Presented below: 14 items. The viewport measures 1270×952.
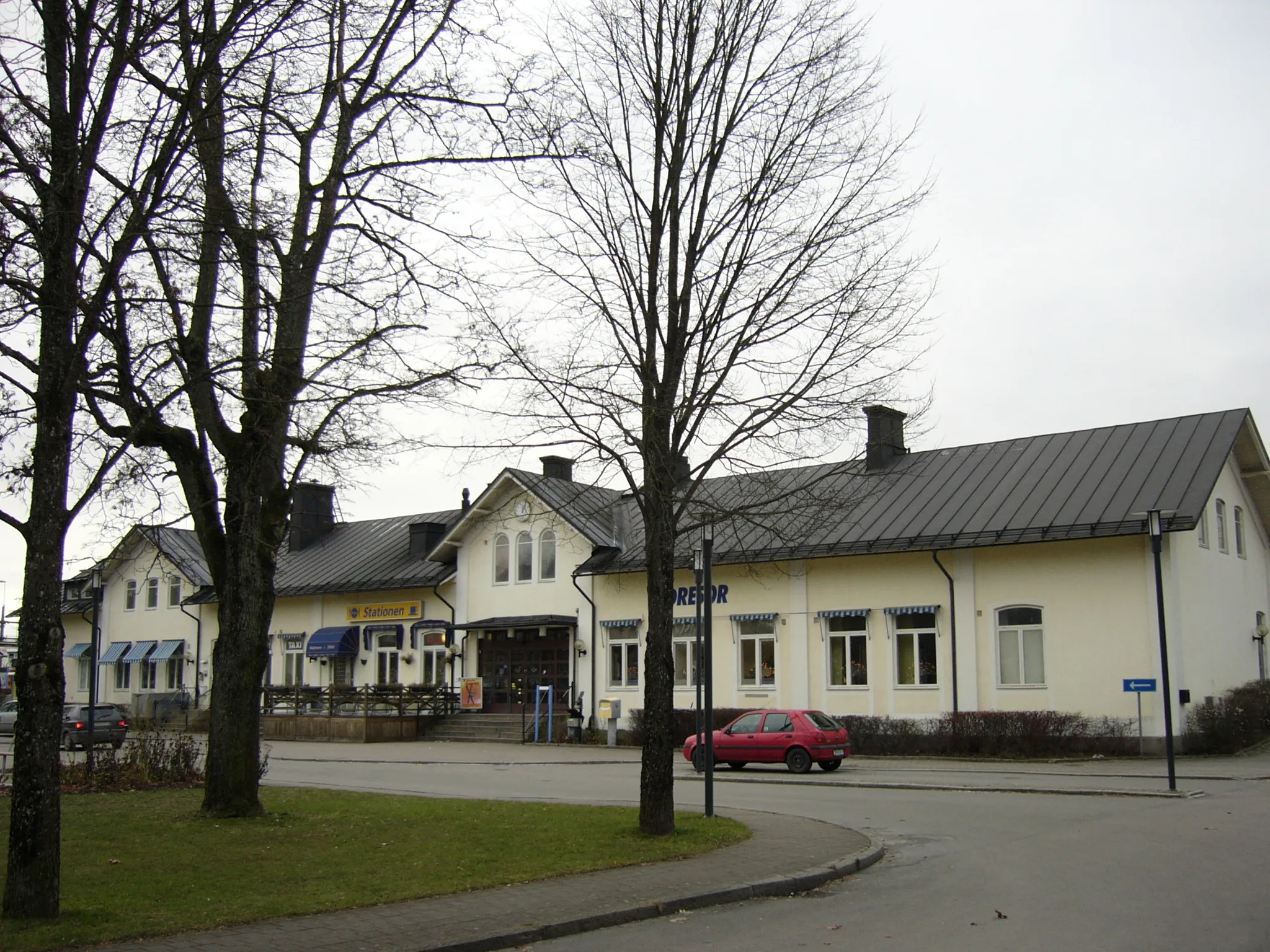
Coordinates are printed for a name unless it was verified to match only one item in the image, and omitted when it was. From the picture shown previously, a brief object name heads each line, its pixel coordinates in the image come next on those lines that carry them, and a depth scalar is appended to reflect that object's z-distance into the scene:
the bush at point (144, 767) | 18.02
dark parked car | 33.41
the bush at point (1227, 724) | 26.17
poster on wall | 38.94
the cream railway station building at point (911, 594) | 27.64
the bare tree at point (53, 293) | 8.05
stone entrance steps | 36.78
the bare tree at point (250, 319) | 9.79
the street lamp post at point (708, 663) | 14.13
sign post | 21.19
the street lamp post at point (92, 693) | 18.19
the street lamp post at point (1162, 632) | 18.19
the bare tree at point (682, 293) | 12.91
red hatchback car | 24.56
